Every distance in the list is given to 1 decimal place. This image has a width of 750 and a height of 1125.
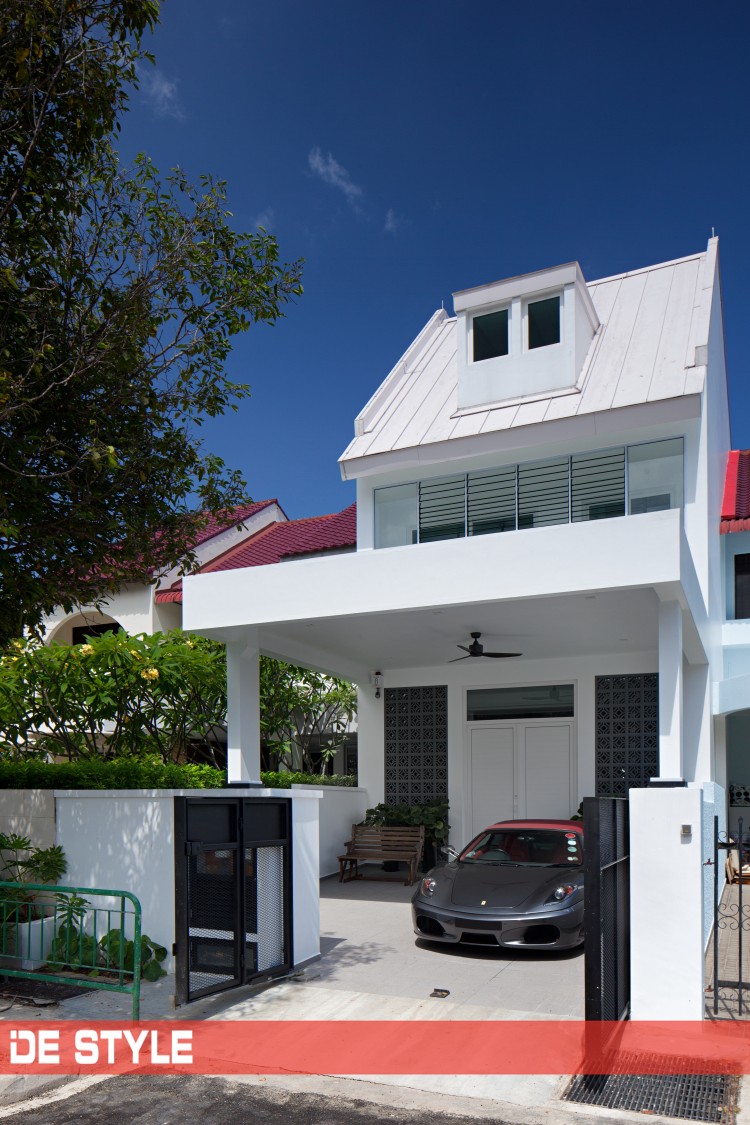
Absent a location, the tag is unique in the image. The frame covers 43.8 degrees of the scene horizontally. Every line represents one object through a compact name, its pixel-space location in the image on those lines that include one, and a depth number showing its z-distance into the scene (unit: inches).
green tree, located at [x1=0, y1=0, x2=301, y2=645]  279.7
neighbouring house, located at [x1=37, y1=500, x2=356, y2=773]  855.1
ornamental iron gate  269.9
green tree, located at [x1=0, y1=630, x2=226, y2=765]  581.3
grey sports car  344.8
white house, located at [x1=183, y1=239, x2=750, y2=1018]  431.5
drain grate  207.6
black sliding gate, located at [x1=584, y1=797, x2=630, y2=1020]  235.9
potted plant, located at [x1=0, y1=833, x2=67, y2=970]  317.4
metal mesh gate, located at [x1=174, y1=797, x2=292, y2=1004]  277.3
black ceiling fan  506.3
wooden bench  553.3
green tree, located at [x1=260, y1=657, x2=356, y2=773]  724.0
